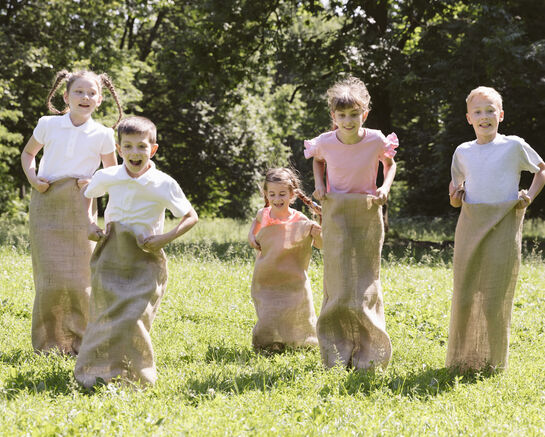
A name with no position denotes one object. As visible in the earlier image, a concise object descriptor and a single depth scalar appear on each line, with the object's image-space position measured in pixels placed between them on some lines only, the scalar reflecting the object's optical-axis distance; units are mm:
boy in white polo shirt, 4605
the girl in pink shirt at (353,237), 5250
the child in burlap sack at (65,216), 5664
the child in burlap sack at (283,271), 6098
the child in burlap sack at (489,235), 5195
